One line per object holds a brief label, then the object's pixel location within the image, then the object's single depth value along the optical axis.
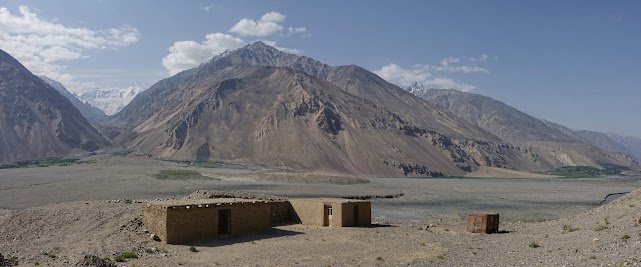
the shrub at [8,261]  15.80
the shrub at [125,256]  17.67
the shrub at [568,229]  23.06
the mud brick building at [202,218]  21.00
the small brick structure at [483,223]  25.52
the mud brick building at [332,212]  26.94
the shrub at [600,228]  21.10
